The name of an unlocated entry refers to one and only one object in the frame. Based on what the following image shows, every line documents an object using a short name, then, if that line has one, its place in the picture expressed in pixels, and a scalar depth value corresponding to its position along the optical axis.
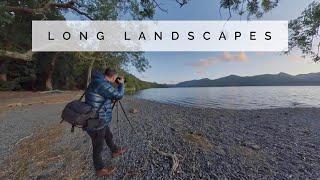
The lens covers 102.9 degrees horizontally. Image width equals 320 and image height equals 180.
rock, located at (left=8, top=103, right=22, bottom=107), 9.90
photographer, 2.54
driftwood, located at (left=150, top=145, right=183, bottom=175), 2.93
